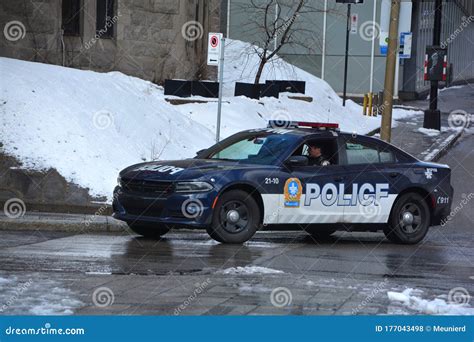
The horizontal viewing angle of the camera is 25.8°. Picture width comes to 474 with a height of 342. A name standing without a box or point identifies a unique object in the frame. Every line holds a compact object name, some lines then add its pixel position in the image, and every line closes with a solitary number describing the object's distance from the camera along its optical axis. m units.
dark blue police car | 13.12
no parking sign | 17.55
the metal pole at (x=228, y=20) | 43.78
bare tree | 41.38
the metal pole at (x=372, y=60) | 42.59
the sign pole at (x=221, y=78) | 17.58
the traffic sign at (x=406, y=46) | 29.80
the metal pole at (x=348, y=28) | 31.83
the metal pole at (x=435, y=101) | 29.19
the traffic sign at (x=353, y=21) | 34.62
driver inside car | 14.19
